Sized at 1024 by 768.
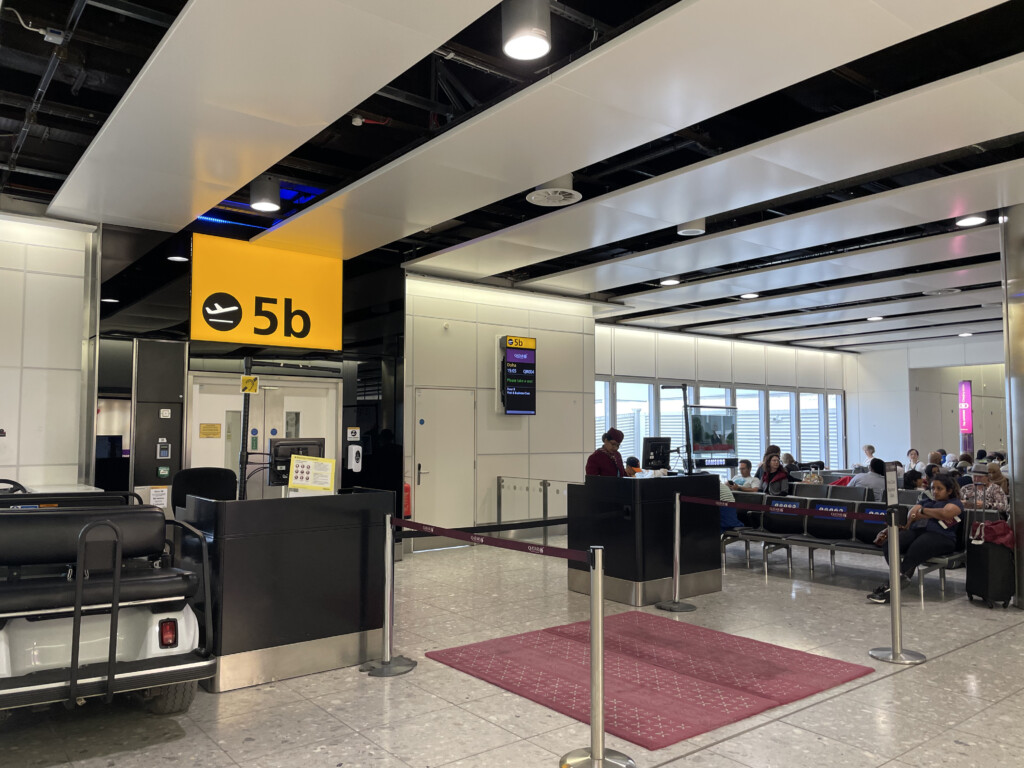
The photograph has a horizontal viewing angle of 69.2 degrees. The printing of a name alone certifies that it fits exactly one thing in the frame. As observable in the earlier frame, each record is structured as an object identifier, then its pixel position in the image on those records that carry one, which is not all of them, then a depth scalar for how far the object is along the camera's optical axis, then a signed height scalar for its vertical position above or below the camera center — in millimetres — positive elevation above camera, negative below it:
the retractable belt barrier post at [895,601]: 4996 -1141
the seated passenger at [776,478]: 9828 -620
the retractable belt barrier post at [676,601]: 6512 -1541
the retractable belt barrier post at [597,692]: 3348 -1190
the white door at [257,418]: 7820 +142
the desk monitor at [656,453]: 9297 -280
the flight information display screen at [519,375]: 11039 +837
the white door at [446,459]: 10156 -396
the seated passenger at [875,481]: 9609 -665
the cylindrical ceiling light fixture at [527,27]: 3852 +2112
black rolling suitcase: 6586 -1274
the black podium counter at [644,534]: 6723 -976
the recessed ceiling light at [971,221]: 7492 +2134
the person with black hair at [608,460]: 7695 -303
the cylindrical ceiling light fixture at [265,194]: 6617 +2113
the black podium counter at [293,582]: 4484 -965
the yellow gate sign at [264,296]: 7789 +1487
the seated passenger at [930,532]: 6961 -965
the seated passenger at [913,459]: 14295 -537
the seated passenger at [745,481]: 10578 -755
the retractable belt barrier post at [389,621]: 4895 -1282
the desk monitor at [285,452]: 5348 -158
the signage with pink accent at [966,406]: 20111 +690
